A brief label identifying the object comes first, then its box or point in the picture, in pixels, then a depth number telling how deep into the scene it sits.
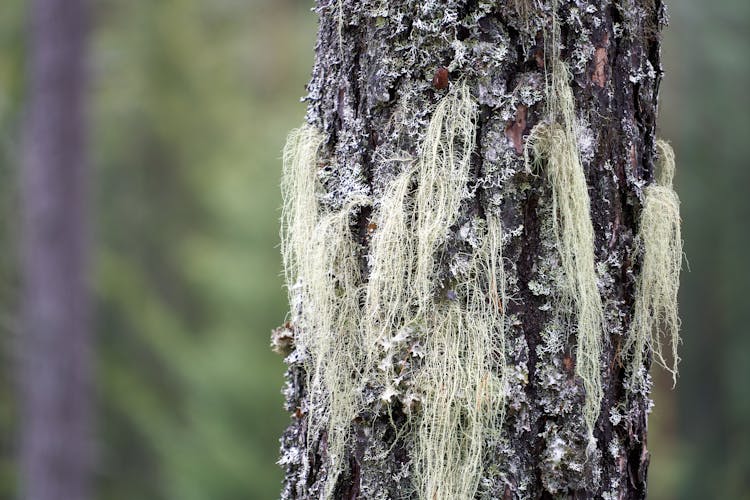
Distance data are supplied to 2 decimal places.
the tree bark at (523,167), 2.50
